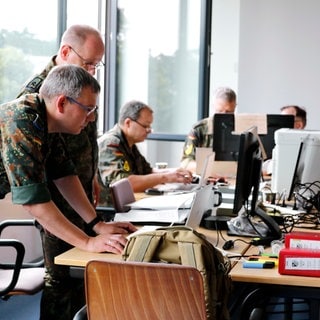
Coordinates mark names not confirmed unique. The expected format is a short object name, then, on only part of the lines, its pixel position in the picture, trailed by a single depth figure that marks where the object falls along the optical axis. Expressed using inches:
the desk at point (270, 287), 75.1
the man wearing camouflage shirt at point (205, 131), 187.2
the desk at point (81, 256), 81.8
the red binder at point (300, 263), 75.9
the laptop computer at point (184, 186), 132.5
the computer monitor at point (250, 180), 94.2
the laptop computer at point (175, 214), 93.3
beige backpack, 67.2
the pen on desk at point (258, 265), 79.5
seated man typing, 146.5
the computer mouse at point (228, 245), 89.4
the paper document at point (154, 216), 102.6
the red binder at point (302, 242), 79.8
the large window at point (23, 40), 158.6
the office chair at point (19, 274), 101.2
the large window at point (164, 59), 233.5
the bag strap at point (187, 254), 68.0
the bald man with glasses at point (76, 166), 103.2
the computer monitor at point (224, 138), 165.6
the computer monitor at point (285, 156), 134.3
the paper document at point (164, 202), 111.6
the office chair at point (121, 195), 117.0
